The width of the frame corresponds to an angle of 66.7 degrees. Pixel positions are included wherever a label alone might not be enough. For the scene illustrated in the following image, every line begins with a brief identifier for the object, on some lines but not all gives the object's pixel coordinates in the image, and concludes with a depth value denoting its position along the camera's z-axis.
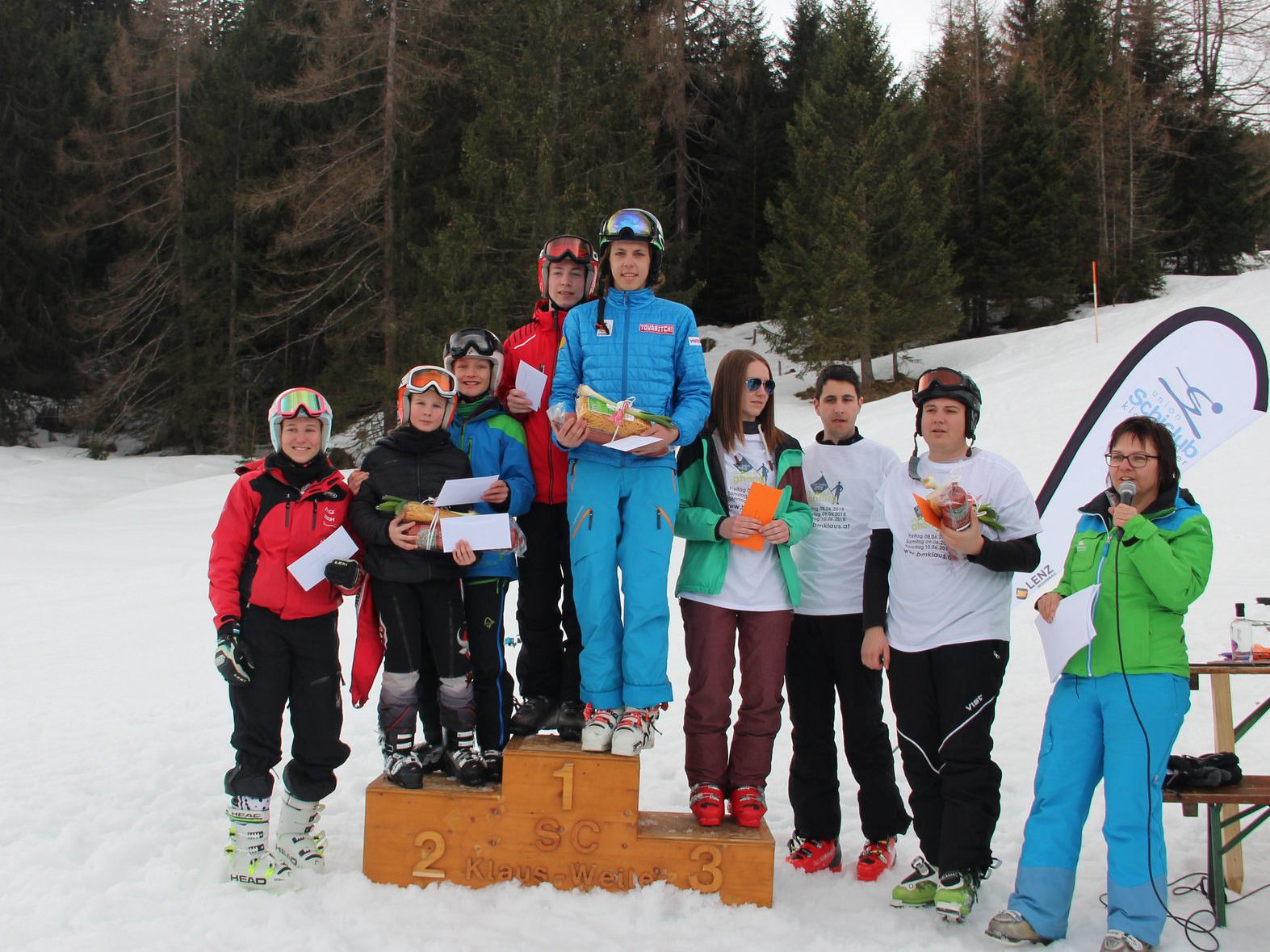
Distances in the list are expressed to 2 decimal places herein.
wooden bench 3.38
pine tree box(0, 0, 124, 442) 23.11
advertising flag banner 4.41
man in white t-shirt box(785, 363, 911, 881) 3.95
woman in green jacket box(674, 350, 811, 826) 3.78
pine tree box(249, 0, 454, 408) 20.25
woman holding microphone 3.23
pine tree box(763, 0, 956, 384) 19.95
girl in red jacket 3.63
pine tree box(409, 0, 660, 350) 17.42
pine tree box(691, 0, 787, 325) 28.05
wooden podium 3.61
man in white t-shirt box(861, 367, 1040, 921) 3.52
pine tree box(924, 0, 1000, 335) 26.02
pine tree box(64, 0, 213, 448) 22.75
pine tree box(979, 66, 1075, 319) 24.62
